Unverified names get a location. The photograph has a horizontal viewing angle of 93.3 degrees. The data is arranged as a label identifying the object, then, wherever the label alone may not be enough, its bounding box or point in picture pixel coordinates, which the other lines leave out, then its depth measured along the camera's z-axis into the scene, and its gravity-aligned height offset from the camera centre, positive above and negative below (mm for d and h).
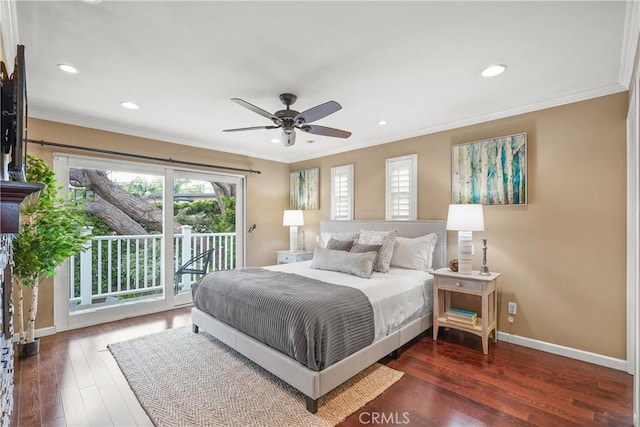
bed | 2119 -1086
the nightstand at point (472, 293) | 2961 -869
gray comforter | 2105 -788
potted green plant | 2795 -254
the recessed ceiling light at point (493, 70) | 2391 +1169
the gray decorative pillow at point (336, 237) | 4074 -319
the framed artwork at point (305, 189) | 5492 +473
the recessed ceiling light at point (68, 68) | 2388 +1173
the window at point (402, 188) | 4152 +370
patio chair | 4535 -820
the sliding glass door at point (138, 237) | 3889 -358
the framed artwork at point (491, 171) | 3211 +485
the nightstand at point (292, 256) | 5105 -724
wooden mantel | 1252 +59
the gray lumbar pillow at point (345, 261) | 3237 -538
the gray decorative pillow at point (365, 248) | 3518 -399
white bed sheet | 2659 -742
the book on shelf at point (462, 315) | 3104 -1055
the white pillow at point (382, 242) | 3551 -352
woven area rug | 2014 -1349
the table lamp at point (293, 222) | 5367 -140
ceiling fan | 2449 +851
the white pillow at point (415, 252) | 3660 -473
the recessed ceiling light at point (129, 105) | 3160 +1163
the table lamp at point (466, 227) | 3152 -135
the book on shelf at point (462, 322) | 3082 -1118
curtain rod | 3412 +787
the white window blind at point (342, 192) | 4969 +365
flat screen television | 1453 +476
